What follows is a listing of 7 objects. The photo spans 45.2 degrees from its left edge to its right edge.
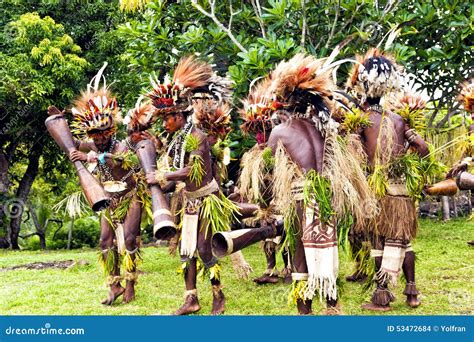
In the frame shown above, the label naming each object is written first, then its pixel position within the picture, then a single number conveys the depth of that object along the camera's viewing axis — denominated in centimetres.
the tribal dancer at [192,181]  421
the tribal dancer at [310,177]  351
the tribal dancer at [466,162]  393
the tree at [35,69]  877
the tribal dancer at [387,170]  419
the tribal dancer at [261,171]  383
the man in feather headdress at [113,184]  455
